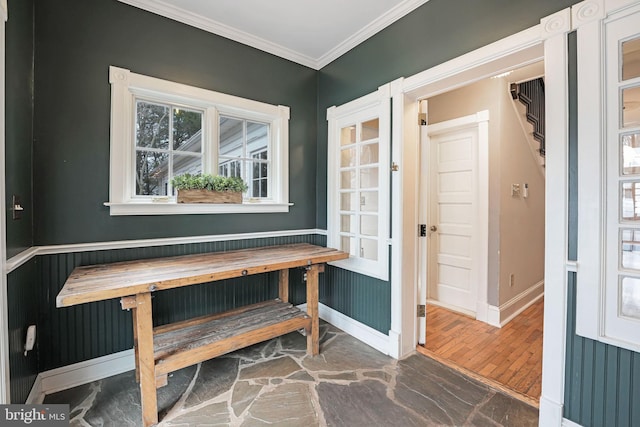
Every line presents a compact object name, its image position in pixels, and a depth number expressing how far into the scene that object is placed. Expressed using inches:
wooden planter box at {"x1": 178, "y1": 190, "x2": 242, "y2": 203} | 90.8
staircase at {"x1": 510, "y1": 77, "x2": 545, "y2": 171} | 122.8
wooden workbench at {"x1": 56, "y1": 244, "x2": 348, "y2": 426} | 62.3
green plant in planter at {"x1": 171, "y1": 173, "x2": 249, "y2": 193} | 90.7
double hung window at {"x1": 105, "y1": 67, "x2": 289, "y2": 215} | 82.7
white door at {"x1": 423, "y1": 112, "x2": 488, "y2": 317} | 120.1
